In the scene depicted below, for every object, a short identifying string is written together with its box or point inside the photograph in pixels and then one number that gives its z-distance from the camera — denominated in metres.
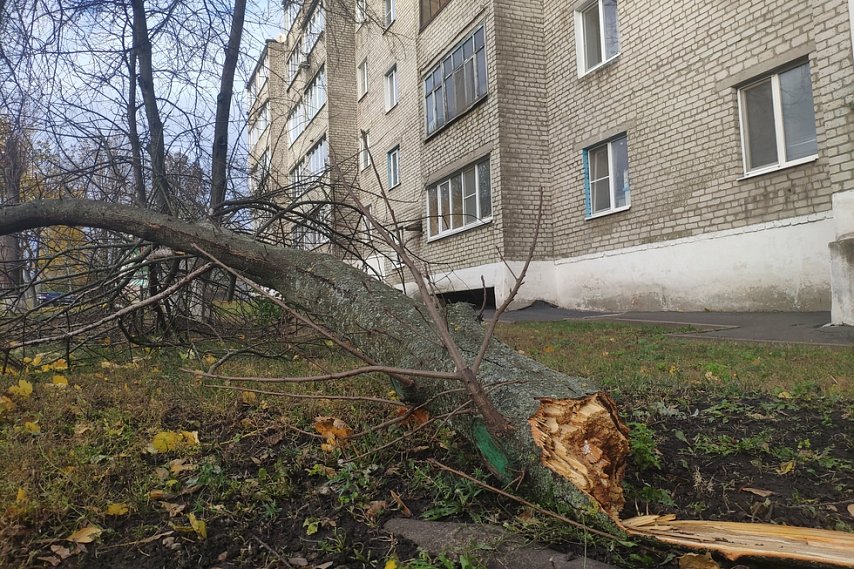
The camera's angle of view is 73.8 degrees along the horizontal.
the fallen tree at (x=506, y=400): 1.62
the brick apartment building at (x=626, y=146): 6.73
